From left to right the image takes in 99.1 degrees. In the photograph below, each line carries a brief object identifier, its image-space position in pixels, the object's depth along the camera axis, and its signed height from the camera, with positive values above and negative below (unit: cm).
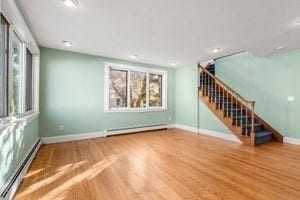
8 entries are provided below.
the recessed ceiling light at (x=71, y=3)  165 +128
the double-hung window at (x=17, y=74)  209 +45
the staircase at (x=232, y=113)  329 -38
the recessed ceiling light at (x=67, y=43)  285 +130
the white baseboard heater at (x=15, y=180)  141 -101
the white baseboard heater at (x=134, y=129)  388 -97
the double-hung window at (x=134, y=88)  400 +41
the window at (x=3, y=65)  157 +45
